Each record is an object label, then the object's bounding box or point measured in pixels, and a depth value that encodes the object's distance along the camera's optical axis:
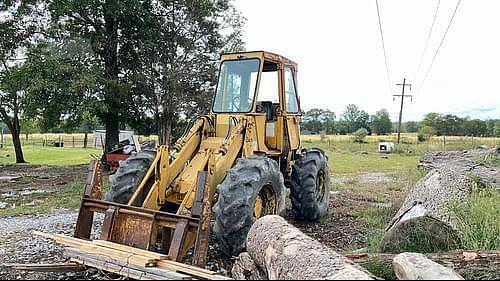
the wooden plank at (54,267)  4.67
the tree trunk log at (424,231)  5.43
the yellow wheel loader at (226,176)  5.17
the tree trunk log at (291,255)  3.28
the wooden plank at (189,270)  3.62
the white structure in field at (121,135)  20.47
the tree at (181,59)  18.19
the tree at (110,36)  16.64
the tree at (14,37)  16.59
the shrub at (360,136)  47.46
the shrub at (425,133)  47.00
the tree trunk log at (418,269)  3.09
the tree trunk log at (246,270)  4.44
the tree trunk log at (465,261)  4.16
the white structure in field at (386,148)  34.42
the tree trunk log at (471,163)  9.72
